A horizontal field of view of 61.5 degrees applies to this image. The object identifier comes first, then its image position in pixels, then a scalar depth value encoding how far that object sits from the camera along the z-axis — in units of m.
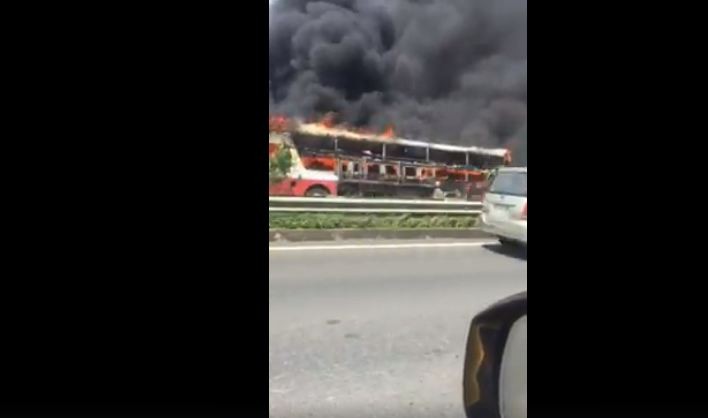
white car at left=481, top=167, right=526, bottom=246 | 7.98
